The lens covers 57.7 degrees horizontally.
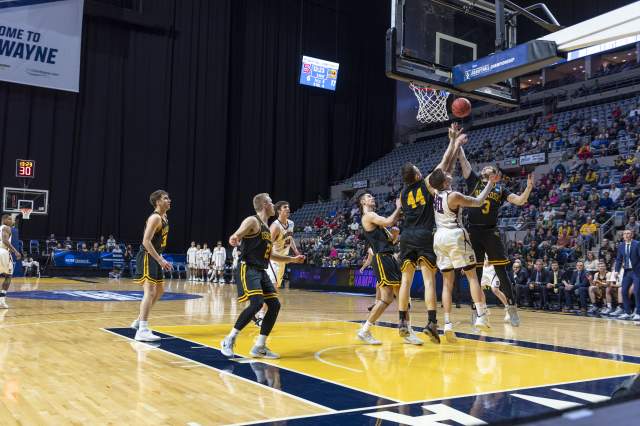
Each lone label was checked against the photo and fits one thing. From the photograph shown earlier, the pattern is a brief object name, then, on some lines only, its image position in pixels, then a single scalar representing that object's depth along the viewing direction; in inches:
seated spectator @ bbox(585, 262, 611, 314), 464.3
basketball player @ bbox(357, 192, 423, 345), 254.1
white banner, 852.6
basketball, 272.5
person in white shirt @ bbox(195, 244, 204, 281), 884.0
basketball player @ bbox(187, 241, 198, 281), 889.5
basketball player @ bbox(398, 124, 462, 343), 254.2
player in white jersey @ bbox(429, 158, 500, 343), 261.4
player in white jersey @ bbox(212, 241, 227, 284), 834.8
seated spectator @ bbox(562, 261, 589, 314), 477.7
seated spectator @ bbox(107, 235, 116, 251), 892.6
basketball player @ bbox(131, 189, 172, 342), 256.5
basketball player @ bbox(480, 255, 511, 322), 437.7
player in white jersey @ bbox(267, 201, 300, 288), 306.7
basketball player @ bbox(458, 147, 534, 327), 288.5
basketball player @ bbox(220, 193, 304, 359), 213.6
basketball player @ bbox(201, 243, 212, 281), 882.1
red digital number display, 837.2
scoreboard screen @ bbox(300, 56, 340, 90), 1064.8
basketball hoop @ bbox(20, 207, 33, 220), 794.4
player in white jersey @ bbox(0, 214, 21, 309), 382.0
